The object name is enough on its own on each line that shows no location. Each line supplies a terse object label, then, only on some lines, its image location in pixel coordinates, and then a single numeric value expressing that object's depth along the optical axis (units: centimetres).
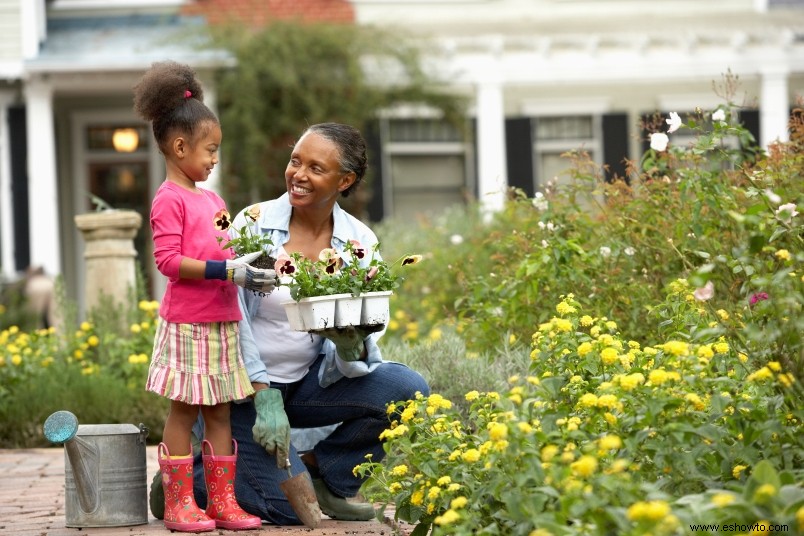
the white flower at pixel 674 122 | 782
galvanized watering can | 696
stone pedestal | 1369
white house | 2443
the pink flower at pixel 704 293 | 511
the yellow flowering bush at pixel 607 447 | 435
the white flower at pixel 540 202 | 952
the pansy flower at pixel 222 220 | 669
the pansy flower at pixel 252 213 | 682
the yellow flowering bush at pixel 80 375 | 1150
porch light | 2619
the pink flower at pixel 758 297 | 635
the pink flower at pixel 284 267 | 650
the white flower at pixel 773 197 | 523
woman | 702
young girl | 665
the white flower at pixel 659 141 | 796
